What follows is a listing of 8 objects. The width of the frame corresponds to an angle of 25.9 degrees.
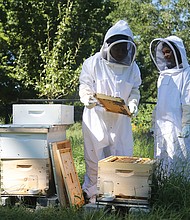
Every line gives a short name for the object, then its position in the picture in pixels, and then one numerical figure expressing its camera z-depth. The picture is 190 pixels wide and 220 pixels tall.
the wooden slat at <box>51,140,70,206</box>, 3.35
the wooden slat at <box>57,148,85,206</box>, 3.37
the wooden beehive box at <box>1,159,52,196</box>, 3.35
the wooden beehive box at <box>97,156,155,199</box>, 3.16
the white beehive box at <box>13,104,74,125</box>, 3.49
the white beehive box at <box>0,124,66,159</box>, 3.31
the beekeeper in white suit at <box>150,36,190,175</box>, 3.85
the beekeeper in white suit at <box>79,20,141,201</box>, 3.70
